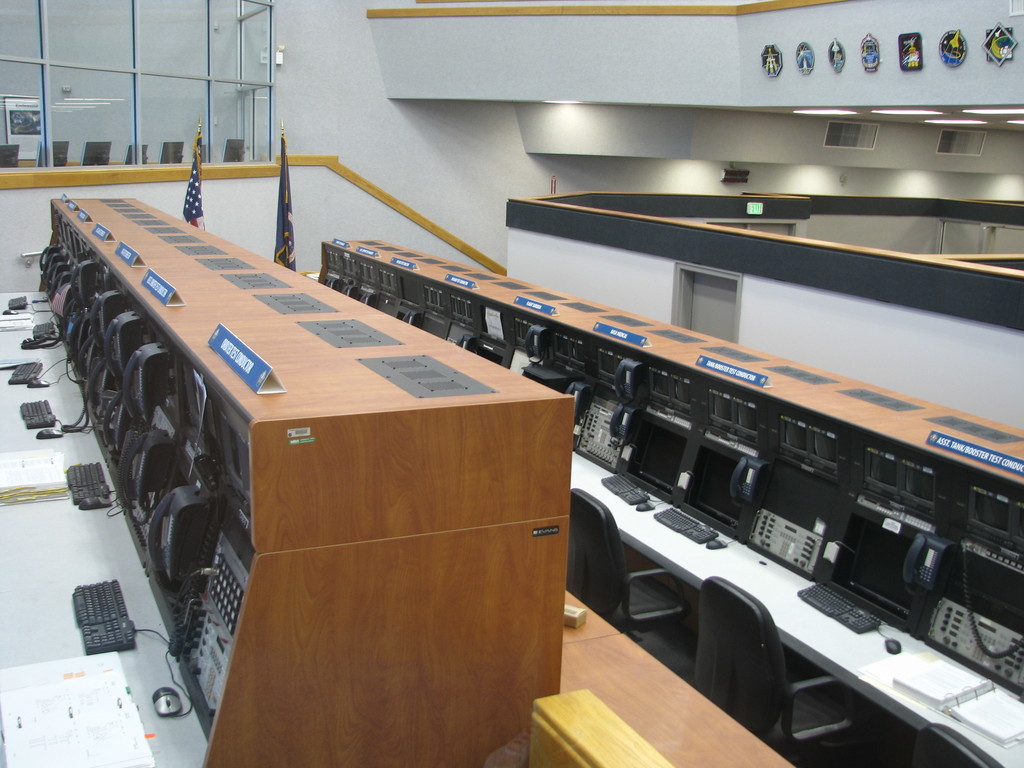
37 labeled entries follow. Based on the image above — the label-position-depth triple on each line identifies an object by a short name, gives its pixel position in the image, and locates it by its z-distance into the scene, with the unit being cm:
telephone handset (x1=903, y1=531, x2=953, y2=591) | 321
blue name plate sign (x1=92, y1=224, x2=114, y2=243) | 472
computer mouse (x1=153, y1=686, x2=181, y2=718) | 203
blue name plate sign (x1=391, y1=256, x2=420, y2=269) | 751
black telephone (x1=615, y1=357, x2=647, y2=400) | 464
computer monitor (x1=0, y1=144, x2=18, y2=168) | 854
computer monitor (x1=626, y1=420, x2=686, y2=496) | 461
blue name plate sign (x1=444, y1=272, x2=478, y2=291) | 637
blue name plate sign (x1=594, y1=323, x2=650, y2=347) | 465
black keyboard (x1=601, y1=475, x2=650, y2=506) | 446
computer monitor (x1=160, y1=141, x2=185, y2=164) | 1030
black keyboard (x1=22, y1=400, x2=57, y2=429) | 408
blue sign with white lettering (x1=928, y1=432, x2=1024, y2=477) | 300
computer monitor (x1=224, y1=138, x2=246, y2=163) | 1128
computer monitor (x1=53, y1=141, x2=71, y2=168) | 909
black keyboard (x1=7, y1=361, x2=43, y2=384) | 480
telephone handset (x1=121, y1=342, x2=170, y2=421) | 276
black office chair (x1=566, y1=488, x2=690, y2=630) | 379
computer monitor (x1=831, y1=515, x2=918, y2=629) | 344
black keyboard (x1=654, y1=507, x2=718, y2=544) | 406
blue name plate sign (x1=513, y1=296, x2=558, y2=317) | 540
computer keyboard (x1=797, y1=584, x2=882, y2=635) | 331
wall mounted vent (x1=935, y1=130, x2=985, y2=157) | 1451
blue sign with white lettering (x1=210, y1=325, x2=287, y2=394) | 184
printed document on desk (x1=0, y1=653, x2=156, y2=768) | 180
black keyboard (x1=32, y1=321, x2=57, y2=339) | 577
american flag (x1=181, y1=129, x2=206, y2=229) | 832
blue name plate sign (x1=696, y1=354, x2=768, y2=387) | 397
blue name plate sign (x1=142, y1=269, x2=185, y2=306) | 291
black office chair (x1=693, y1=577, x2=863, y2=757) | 300
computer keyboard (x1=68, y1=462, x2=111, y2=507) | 325
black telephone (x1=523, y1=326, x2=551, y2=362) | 545
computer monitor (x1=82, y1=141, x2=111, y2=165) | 930
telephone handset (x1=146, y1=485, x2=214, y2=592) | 211
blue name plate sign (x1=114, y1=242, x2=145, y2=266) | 377
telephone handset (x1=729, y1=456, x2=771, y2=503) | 396
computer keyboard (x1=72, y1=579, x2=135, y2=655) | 228
